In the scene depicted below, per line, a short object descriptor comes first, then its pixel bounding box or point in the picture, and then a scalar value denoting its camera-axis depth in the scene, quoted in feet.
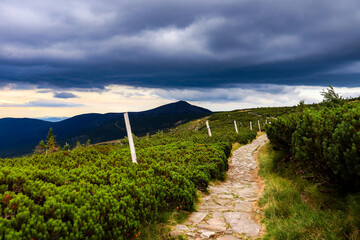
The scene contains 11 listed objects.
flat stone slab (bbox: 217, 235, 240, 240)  15.51
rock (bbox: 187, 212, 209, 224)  18.75
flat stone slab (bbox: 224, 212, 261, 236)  16.57
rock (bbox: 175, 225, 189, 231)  16.83
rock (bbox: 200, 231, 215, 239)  15.63
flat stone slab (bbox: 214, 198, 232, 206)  23.45
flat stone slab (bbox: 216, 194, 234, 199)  25.63
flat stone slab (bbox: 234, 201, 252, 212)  21.21
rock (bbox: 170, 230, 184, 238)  15.53
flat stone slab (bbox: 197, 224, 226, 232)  16.98
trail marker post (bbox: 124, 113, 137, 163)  27.12
